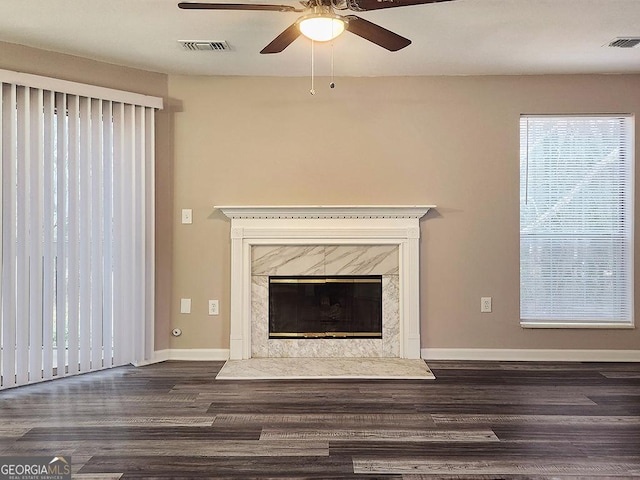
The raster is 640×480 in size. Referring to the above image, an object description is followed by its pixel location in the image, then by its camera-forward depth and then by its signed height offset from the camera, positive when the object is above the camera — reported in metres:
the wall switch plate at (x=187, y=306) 4.21 -0.53
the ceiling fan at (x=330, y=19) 2.22 +1.01
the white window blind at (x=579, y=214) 4.18 +0.21
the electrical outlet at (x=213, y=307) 4.22 -0.54
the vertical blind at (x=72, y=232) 3.39 +0.06
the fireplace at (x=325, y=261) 4.15 -0.17
